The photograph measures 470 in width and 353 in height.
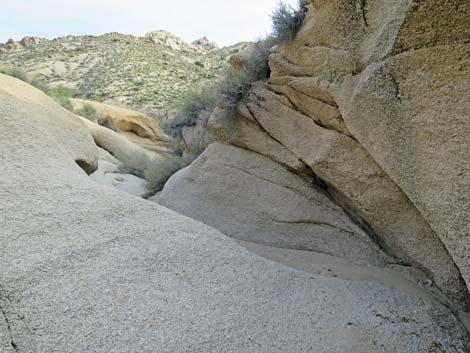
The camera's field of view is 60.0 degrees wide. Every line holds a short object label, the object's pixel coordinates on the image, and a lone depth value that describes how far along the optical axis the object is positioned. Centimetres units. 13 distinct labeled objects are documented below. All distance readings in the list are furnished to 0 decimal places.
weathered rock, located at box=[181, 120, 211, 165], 767
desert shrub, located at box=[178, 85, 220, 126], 859
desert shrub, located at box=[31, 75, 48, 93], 1443
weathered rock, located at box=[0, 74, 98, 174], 470
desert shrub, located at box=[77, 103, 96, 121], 1702
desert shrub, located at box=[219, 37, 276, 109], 528
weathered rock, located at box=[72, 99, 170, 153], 1741
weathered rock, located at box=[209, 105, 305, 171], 468
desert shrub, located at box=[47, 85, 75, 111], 1575
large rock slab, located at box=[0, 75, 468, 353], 225
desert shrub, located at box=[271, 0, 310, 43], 467
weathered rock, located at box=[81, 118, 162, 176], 1253
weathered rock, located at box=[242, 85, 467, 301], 328
